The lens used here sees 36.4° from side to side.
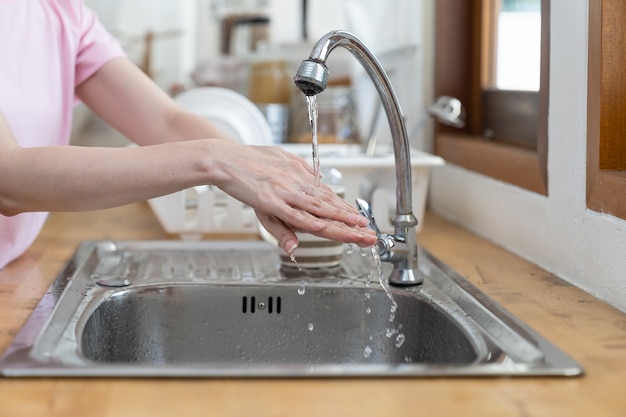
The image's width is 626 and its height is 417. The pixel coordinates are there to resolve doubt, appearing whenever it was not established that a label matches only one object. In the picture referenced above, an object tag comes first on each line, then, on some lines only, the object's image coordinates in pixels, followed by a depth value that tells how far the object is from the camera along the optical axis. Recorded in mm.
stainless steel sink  1179
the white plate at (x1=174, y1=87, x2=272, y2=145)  1862
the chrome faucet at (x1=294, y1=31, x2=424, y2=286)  1222
